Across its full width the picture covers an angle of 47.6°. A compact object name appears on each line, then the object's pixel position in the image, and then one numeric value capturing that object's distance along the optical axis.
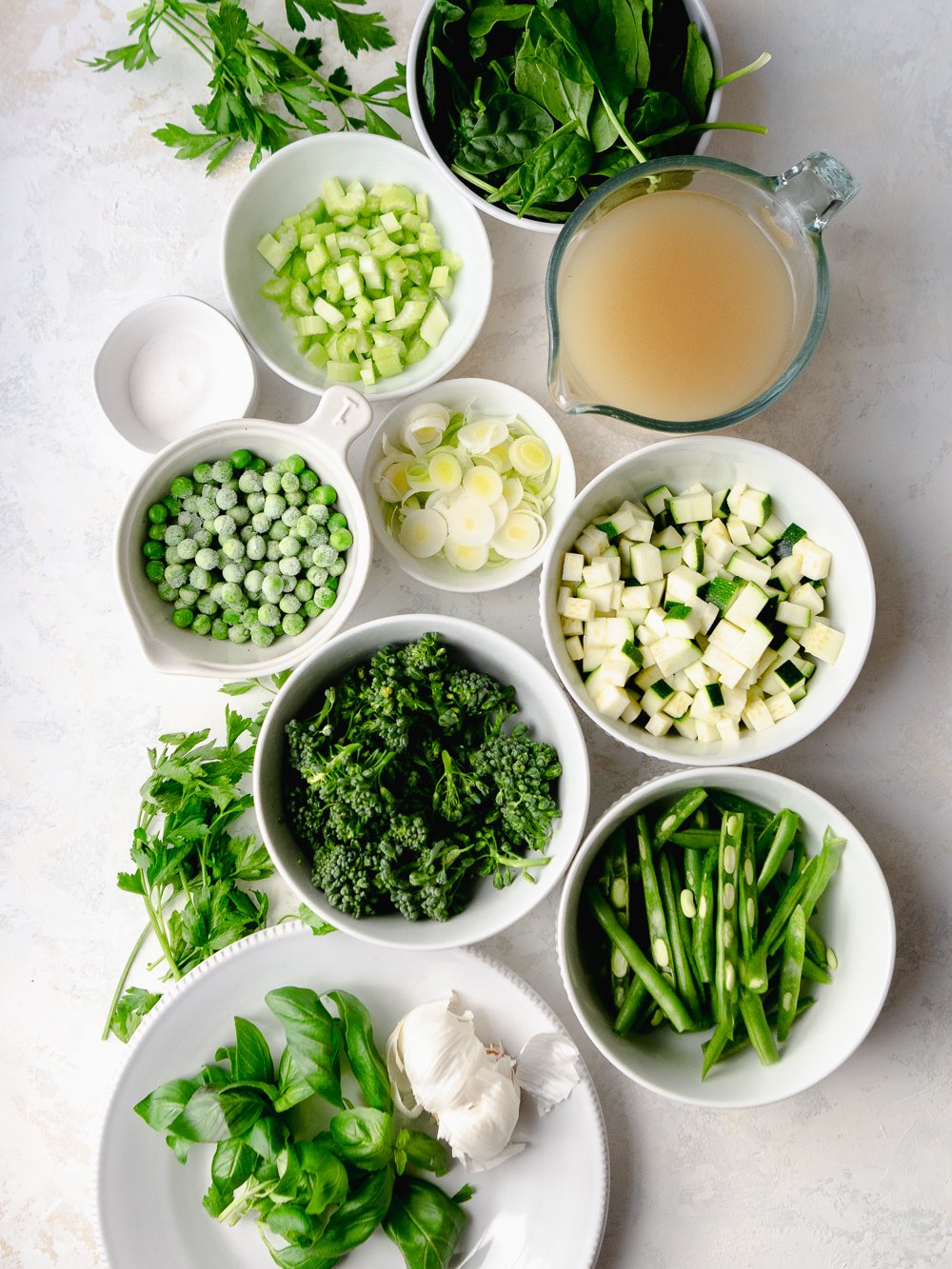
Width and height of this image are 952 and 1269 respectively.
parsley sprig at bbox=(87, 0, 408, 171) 0.49
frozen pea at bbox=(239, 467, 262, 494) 0.50
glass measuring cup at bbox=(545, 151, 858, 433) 0.45
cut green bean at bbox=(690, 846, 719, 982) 0.48
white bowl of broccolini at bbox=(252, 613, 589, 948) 0.47
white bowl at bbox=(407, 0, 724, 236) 0.48
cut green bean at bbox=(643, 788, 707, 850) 0.48
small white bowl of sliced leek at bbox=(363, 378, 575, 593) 0.50
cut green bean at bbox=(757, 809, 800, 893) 0.48
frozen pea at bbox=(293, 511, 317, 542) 0.50
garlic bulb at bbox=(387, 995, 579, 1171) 0.48
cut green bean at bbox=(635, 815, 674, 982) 0.48
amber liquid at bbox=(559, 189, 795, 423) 0.46
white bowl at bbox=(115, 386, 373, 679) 0.48
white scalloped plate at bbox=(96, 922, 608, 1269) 0.50
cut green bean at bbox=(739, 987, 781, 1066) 0.47
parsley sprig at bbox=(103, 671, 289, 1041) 0.51
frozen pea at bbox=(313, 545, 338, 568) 0.50
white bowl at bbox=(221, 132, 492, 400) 0.50
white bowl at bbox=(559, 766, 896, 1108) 0.47
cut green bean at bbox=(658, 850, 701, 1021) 0.48
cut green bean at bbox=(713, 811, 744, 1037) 0.47
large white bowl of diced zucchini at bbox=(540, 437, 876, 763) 0.47
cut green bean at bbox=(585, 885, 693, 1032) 0.47
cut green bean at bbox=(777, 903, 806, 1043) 0.48
